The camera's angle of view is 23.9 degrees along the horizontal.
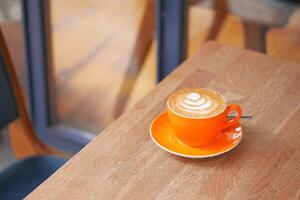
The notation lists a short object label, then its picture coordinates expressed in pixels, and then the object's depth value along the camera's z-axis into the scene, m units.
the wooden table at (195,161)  1.07
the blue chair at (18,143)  1.55
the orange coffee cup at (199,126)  1.12
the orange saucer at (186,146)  1.15
